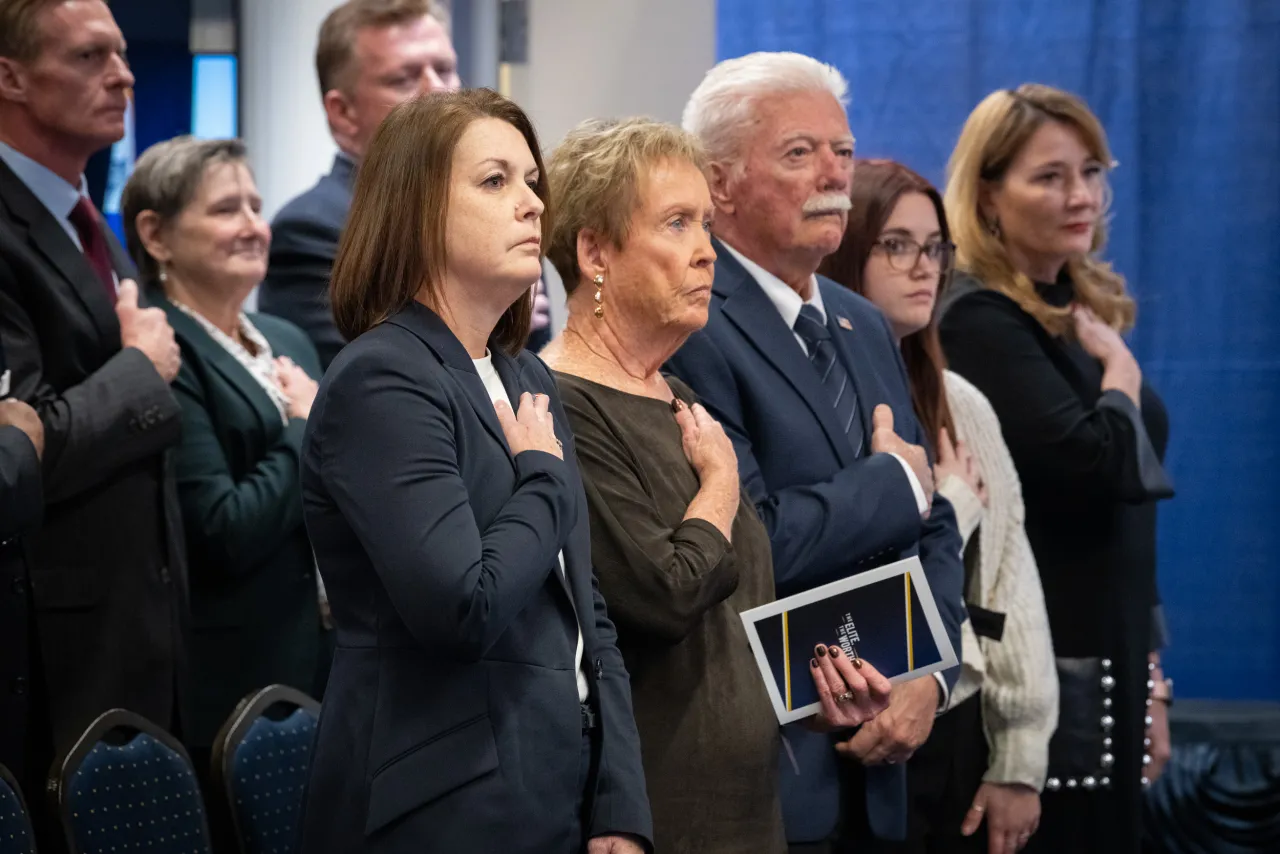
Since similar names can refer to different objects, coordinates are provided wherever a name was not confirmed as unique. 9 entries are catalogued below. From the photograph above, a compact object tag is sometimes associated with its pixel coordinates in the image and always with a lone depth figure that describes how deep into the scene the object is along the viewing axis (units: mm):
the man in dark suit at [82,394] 6195
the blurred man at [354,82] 8258
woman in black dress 7195
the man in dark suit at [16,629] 5820
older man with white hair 5348
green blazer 6984
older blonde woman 4656
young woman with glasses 6652
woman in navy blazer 3793
